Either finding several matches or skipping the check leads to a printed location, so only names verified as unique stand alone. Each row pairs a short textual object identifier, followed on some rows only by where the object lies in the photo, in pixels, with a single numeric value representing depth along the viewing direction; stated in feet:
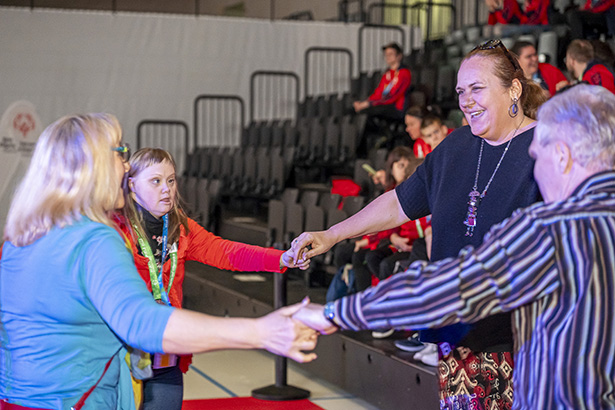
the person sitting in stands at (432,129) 18.54
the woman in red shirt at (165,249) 9.11
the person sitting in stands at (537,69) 18.86
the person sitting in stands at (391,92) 26.99
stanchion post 16.38
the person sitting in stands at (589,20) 22.56
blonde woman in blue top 5.75
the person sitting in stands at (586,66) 17.95
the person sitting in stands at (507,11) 27.37
